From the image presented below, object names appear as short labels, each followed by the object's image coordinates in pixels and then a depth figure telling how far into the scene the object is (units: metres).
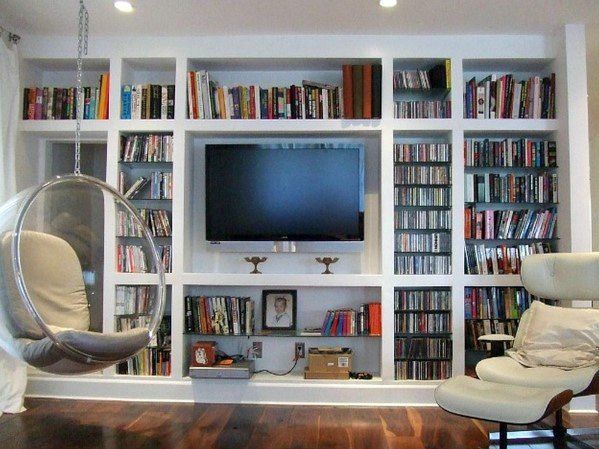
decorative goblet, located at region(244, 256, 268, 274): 4.02
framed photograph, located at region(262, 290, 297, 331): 4.06
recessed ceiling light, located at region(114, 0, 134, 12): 3.41
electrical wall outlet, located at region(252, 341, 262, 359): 4.13
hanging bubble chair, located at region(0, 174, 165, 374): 2.59
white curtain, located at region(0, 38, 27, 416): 3.53
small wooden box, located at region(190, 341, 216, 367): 3.85
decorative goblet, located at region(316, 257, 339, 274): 3.98
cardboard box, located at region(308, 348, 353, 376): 3.88
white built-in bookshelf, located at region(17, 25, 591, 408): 3.80
